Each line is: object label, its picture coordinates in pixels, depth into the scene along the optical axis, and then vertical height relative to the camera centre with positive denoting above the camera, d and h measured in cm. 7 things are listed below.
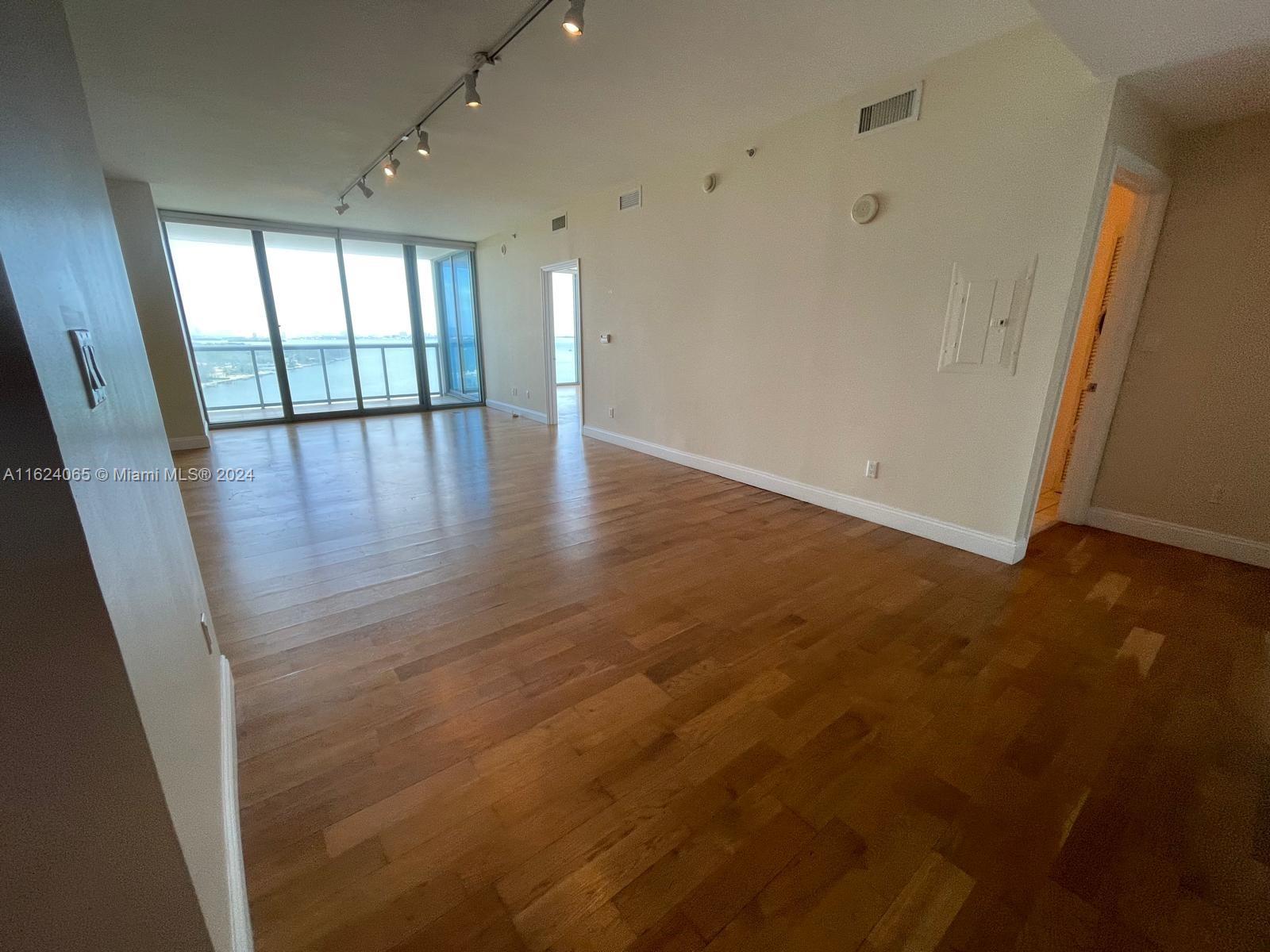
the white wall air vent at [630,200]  462 +132
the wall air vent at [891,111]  272 +130
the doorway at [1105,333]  290 +7
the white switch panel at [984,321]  257 +12
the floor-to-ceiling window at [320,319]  619 +28
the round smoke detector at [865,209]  296 +80
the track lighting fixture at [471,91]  260 +130
